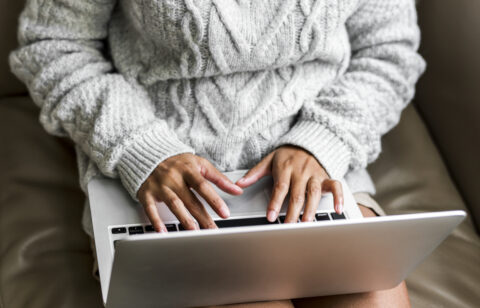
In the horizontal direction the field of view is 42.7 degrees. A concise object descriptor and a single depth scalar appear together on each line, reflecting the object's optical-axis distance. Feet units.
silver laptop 1.89
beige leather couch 2.90
